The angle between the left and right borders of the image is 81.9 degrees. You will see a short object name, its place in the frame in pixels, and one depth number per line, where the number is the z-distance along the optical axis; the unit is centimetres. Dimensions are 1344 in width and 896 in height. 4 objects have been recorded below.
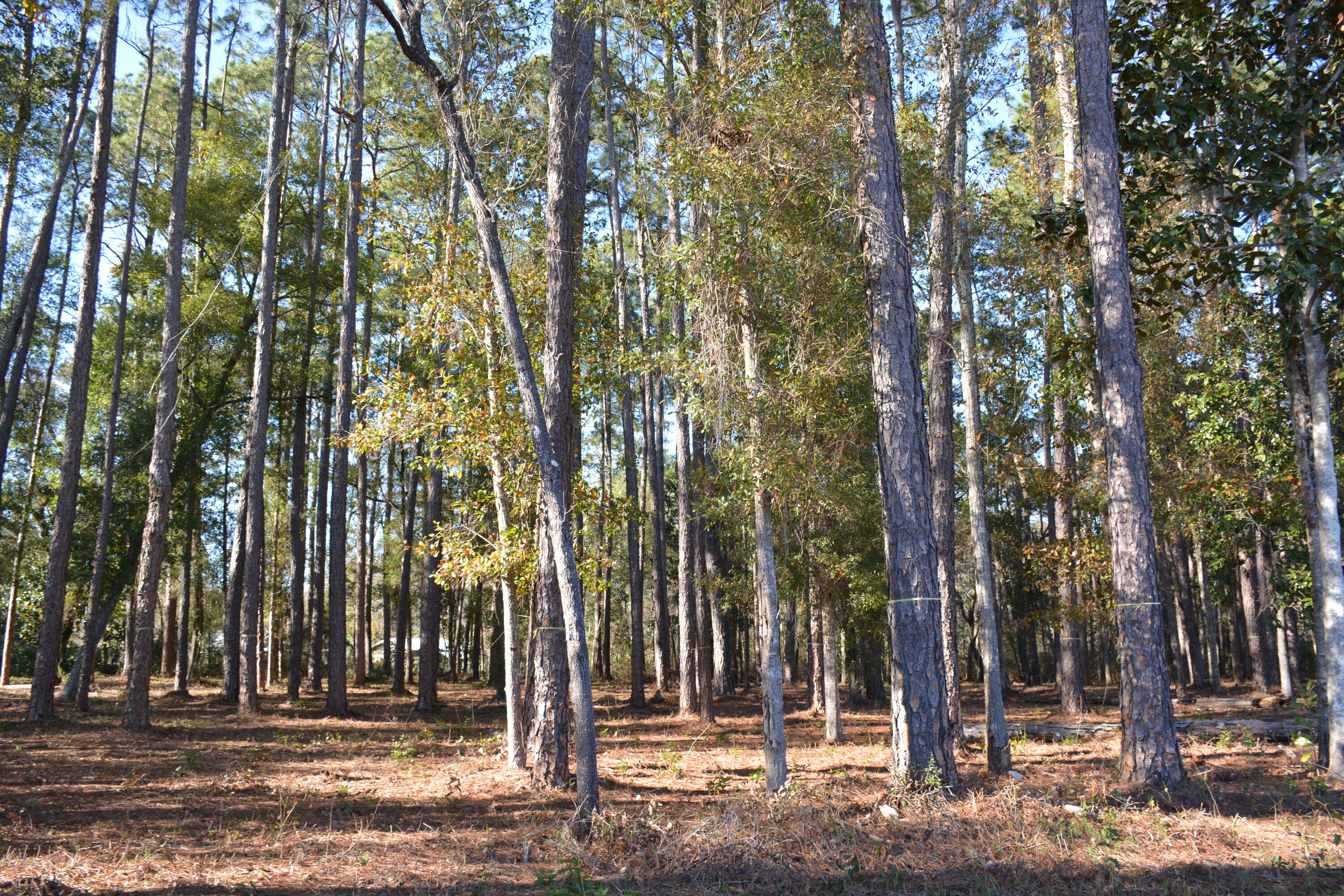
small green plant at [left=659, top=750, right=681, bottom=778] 1040
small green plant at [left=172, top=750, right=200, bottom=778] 938
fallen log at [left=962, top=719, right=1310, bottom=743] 1214
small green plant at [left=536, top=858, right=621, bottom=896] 507
